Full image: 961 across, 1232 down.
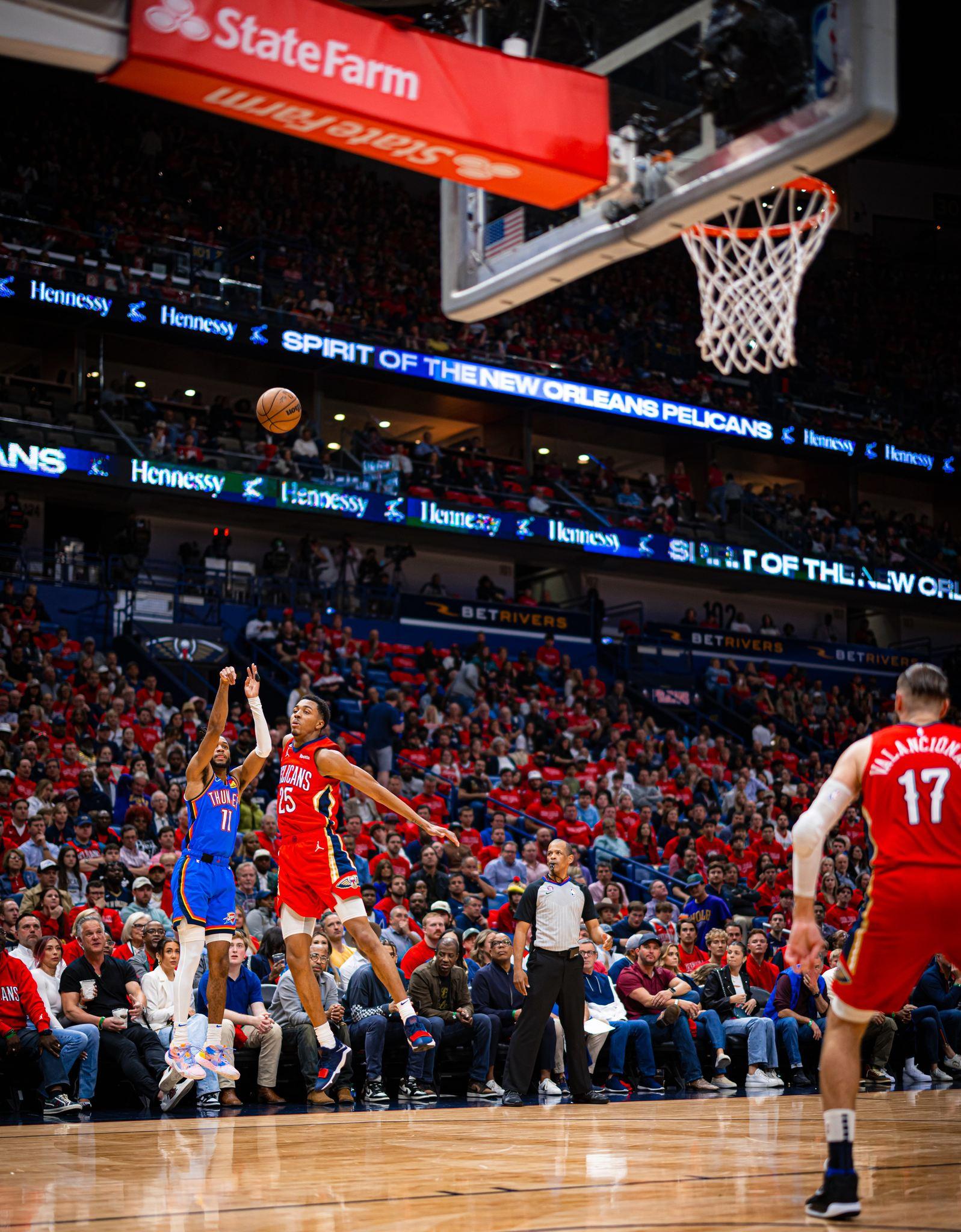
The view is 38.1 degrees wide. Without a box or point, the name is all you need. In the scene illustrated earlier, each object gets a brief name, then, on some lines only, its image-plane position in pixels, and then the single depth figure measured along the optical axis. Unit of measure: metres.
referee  10.19
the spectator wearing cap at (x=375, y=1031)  10.30
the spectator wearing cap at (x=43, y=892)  10.98
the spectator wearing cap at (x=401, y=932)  11.84
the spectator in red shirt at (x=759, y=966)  13.31
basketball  11.26
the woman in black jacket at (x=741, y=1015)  12.17
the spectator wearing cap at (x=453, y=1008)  10.80
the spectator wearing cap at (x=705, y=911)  14.28
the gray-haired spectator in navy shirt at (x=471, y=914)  12.71
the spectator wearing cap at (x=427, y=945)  11.27
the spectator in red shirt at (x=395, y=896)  12.69
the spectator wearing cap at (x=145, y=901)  11.63
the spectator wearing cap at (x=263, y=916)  11.84
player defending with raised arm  8.46
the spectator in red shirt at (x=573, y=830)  17.31
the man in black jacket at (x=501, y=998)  11.03
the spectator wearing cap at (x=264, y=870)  12.98
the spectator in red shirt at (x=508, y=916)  13.37
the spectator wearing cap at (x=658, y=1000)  11.79
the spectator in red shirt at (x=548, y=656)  25.48
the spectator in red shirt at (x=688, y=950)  13.16
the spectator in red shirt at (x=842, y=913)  16.02
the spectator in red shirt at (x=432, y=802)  16.06
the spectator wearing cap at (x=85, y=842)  12.44
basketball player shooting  8.59
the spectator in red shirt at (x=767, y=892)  16.78
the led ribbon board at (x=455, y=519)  22.17
